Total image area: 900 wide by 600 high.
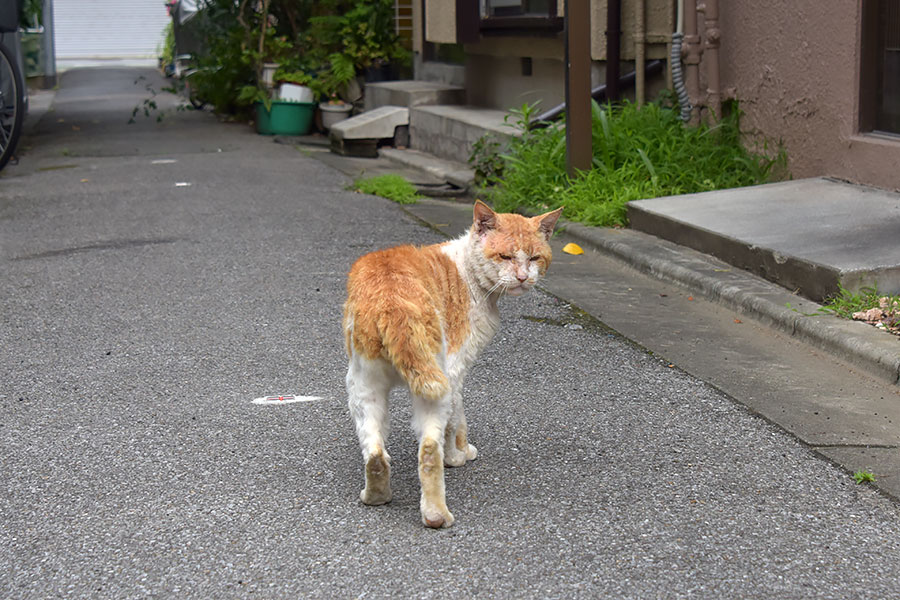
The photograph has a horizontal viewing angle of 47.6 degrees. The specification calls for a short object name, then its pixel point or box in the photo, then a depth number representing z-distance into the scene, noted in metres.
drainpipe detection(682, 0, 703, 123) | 8.15
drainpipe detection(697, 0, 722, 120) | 8.05
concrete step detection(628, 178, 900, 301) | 5.09
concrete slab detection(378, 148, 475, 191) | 9.84
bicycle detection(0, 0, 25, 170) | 9.94
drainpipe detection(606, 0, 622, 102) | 9.20
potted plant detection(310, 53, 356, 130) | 14.34
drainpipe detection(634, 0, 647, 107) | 8.84
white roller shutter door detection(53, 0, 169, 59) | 39.44
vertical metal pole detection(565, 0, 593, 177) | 7.69
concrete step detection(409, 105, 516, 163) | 10.51
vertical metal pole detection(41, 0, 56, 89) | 25.19
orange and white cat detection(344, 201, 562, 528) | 2.96
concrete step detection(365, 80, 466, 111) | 12.69
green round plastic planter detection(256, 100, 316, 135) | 14.48
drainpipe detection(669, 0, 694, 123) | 8.28
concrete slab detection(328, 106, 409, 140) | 12.34
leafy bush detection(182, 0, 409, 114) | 14.55
